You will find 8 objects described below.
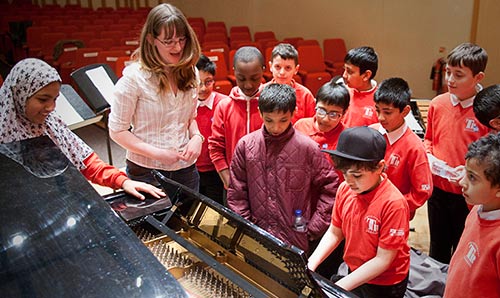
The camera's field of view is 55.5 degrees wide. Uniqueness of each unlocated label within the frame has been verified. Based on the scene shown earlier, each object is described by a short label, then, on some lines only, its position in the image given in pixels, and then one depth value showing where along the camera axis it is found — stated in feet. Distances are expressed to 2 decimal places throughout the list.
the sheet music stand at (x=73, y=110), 10.83
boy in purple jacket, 7.82
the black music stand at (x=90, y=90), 11.53
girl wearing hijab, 6.36
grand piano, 4.08
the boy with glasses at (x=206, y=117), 11.28
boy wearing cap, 6.54
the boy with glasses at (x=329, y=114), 9.24
